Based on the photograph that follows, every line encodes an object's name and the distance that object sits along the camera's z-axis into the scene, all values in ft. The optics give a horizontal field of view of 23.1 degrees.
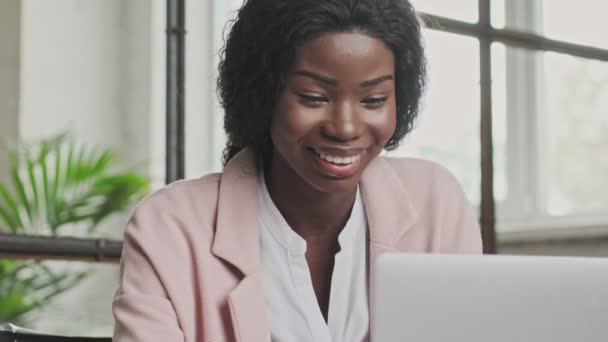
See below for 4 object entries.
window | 8.73
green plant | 10.67
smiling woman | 5.02
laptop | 3.84
